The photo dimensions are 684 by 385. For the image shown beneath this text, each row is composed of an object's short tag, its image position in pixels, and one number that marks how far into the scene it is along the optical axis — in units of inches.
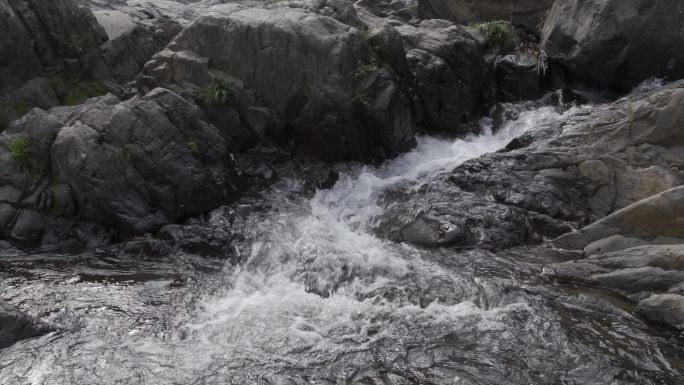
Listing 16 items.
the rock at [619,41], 773.9
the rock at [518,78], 848.3
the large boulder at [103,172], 526.9
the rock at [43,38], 651.5
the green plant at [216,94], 658.8
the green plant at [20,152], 541.6
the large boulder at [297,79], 663.8
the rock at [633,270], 405.7
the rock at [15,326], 360.2
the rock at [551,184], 526.6
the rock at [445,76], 759.7
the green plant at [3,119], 639.1
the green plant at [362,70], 670.5
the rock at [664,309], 368.8
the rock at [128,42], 752.3
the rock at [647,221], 456.1
